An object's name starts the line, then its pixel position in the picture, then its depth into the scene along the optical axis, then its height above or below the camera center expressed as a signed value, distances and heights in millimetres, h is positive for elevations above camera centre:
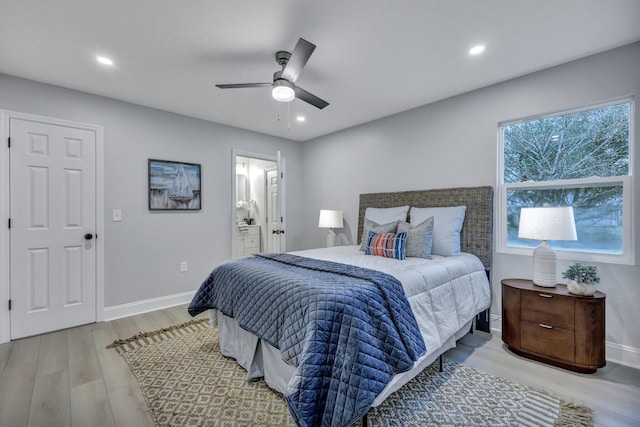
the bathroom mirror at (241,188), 6143 +485
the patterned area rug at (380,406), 1654 -1194
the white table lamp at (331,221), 4223 -146
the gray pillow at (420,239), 2754 -270
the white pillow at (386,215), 3350 -41
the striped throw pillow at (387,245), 2746 -329
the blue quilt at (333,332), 1317 -650
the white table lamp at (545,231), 2193 -145
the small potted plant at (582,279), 2117 -490
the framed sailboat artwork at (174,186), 3555 +316
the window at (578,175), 2303 +334
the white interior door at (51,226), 2744 -173
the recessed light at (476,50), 2264 +1294
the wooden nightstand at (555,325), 2074 -865
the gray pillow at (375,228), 3040 -180
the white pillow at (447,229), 2889 -175
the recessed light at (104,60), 2404 +1268
